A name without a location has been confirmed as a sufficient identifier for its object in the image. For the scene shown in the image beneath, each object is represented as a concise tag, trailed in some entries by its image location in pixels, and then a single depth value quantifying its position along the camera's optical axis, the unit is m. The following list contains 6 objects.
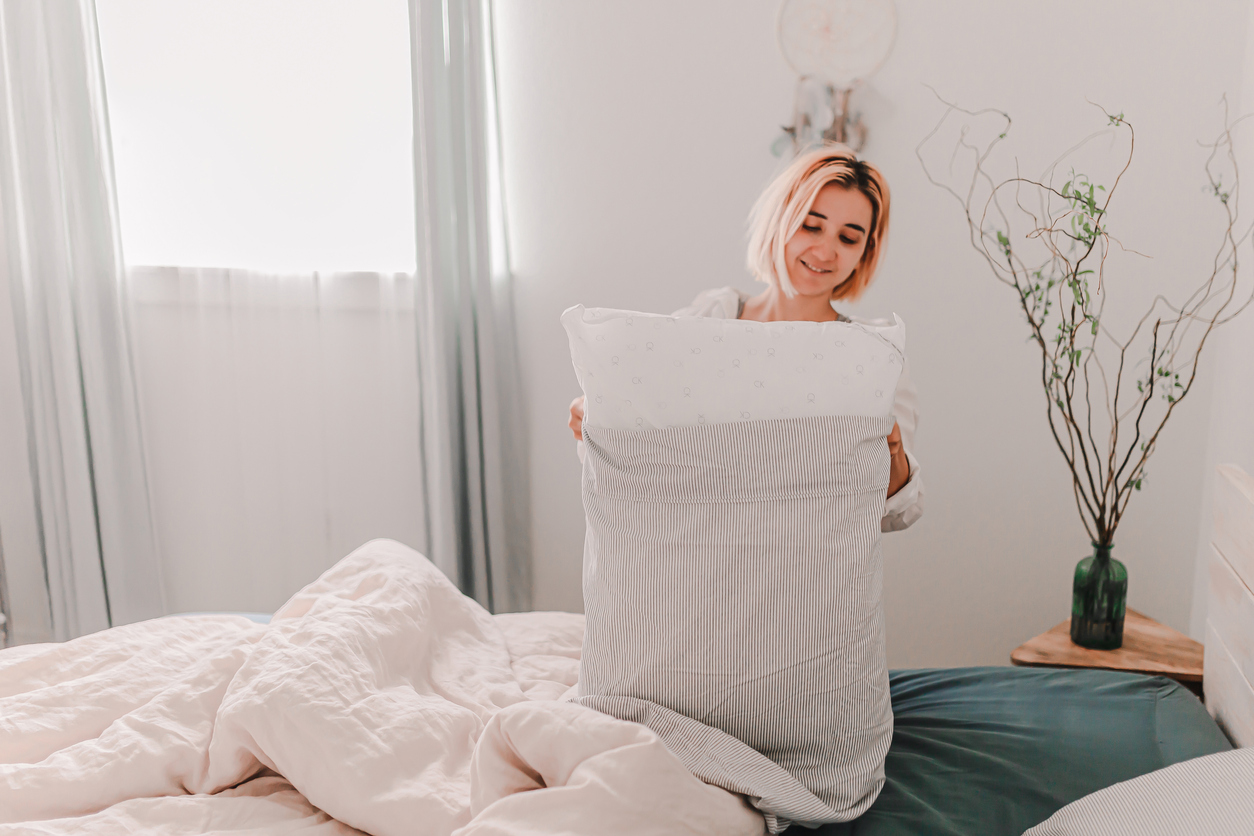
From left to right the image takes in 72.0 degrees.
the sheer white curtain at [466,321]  2.13
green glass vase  1.58
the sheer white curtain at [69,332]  2.20
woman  1.43
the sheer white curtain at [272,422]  2.38
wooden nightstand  1.50
